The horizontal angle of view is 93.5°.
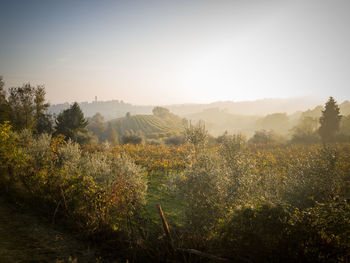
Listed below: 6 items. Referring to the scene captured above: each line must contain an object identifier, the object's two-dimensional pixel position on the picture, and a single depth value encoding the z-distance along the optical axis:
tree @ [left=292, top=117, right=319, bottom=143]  48.36
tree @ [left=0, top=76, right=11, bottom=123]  39.09
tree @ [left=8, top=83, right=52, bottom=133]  41.94
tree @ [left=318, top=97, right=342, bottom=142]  44.66
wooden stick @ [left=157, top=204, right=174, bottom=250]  6.54
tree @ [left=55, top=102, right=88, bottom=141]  47.59
